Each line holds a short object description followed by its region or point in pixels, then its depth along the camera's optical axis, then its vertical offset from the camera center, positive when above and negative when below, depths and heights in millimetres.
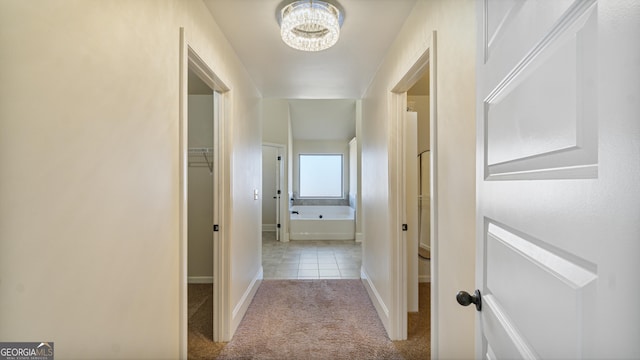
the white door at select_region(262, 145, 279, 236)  6828 -253
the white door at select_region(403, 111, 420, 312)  2713 -316
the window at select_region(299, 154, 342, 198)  7258 +125
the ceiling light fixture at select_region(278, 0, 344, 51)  1615 +946
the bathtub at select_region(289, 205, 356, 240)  5895 -1015
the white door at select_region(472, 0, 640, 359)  369 +2
